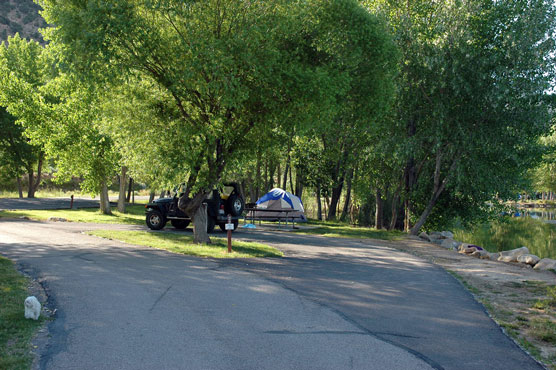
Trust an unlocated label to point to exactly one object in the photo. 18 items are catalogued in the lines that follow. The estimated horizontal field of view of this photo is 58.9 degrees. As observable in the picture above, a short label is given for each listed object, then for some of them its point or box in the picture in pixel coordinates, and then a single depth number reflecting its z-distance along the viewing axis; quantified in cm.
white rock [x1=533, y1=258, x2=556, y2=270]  1449
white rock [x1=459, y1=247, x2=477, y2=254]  1889
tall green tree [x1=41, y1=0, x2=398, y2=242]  1302
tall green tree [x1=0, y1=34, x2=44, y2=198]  4050
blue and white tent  3011
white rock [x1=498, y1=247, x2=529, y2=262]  1695
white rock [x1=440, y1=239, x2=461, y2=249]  2125
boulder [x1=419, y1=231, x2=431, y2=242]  2411
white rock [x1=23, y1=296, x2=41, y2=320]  674
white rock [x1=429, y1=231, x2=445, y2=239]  2523
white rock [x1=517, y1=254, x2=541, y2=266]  1584
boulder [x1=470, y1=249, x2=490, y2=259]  1803
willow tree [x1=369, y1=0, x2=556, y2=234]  2094
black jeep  2191
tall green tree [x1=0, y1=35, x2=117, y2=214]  2709
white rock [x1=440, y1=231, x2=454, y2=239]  2943
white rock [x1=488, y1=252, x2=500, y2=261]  1798
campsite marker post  1405
